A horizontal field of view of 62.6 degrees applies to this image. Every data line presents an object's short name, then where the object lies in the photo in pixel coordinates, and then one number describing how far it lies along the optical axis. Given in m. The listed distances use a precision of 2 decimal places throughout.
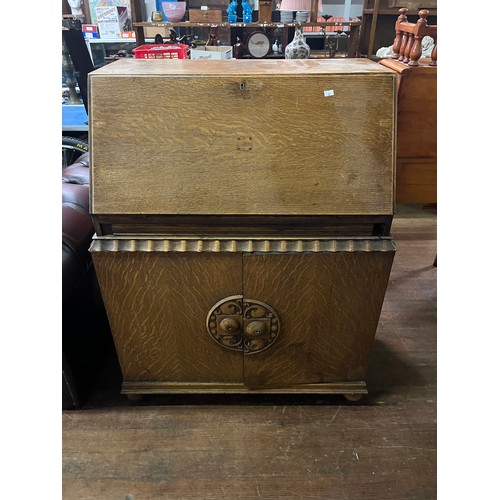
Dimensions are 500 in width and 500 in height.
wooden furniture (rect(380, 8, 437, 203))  1.98
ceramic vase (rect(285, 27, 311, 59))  2.38
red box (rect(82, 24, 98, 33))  3.18
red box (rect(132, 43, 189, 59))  2.03
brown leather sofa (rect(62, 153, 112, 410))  1.29
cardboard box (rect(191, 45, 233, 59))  2.35
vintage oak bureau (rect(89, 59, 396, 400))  1.08
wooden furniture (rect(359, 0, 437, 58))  2.79
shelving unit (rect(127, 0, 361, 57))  2.79
